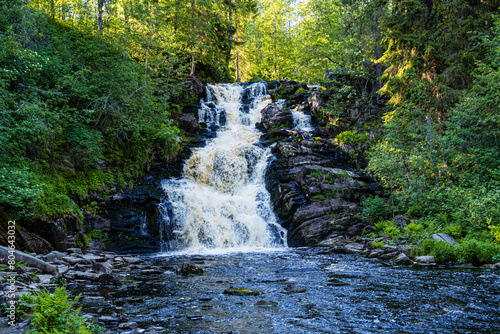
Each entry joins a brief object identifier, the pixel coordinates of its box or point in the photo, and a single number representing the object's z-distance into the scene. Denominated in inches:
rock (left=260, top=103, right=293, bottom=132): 1130.7
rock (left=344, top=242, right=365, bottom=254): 577.3
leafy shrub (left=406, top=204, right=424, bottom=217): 662.5
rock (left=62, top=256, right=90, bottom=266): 425.7
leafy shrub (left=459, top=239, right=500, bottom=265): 413.1
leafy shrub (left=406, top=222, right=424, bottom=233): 588.1
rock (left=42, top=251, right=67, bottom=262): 416.6
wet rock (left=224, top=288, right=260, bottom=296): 320.3
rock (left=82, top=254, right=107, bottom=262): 465.5
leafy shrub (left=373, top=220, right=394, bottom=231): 653.9
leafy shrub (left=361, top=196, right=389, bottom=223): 707.4
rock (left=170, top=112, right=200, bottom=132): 1091.3
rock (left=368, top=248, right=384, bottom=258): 525.6
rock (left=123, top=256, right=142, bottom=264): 522.6
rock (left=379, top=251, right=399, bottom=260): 498.4
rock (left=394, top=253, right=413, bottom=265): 454.6
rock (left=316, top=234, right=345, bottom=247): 674.2
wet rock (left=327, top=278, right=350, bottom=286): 349.1
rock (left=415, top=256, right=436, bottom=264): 440.1
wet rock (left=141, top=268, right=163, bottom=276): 432.5
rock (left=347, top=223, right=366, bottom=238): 689.0
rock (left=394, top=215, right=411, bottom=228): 649.6
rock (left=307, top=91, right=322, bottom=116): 1153.8
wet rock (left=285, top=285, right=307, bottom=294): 324.2
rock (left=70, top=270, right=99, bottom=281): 365.6
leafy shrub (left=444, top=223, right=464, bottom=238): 517.7
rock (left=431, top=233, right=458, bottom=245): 499.8
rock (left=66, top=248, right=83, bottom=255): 507.8
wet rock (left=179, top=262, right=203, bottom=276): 428.1
